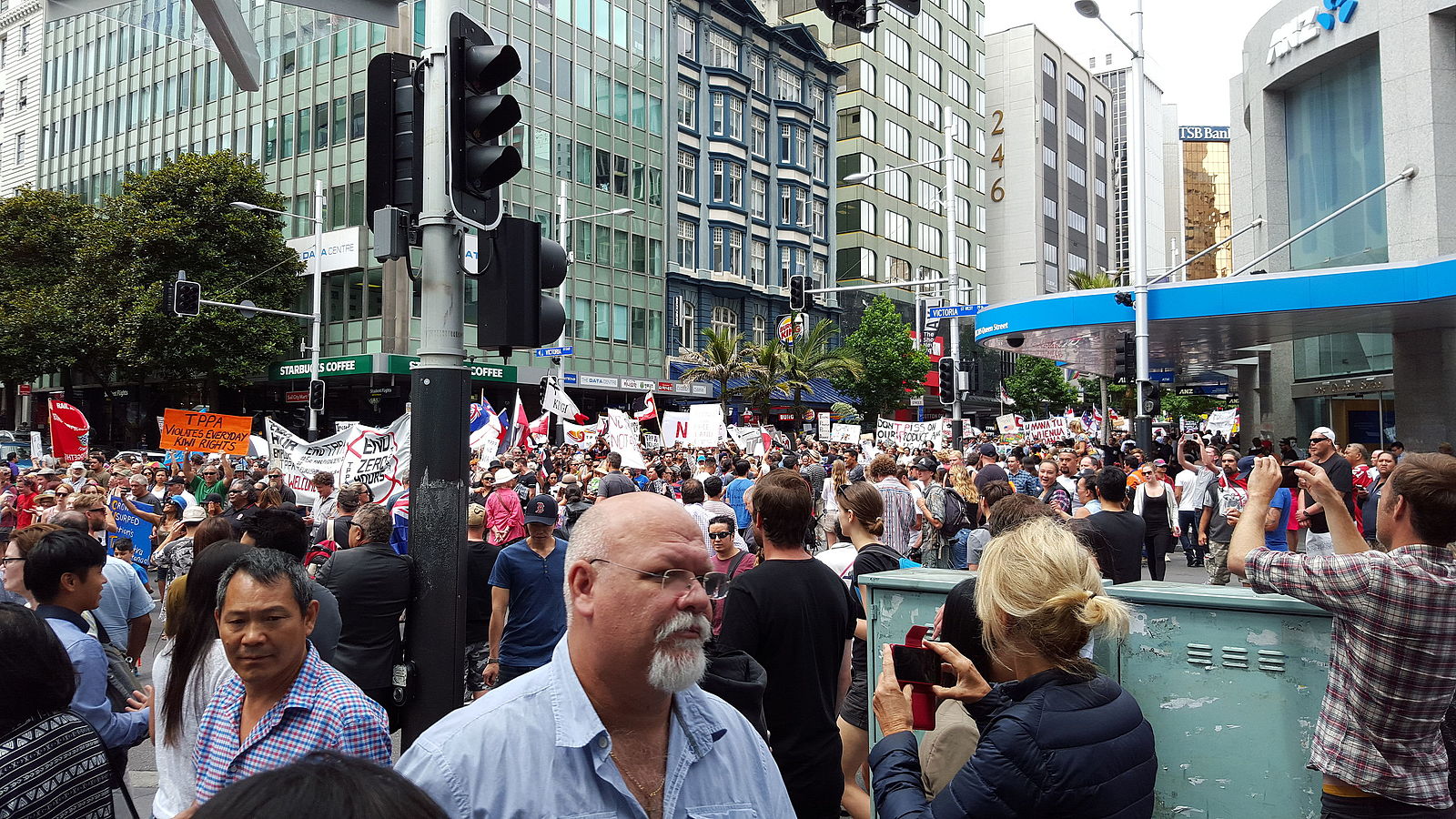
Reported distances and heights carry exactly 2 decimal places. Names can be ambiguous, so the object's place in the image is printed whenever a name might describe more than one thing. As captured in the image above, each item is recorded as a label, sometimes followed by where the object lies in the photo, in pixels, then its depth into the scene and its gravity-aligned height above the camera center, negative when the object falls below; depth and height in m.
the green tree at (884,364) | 46.91 +2.97
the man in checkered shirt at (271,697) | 3.02 -0.77
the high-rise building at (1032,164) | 77.75 +20.13
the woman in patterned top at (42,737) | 2.92 -0.85
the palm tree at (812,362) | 43.62 +2.86
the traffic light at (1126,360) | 19.50 +1.29
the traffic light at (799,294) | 24.70 +3.23
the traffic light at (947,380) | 23.77 +1.15
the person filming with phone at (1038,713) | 2.58 -0.71
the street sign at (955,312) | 24.44 +2.76
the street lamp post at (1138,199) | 20.05 +4.62
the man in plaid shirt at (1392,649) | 3.28 -0.69
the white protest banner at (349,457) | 12.20 -0.27
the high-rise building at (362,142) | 41.16 +12.58
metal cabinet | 3.86 -0.97
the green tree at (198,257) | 38.16 +6.59
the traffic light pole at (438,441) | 5.04 -0.03
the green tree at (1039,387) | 61.28 +2.53
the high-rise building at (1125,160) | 104.44 +27.87
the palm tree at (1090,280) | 50.22 +7.20
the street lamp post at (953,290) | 22.92 +3.45
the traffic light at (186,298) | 26.78 +3.51
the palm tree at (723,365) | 43.34 +2.79
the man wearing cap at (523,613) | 6.41 -1.08
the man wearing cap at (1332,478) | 7.48 -0.54
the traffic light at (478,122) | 5.12 +1.52
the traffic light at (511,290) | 5.20 +0.71
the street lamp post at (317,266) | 31.72 +5.16
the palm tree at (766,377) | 43.34 +2.30
